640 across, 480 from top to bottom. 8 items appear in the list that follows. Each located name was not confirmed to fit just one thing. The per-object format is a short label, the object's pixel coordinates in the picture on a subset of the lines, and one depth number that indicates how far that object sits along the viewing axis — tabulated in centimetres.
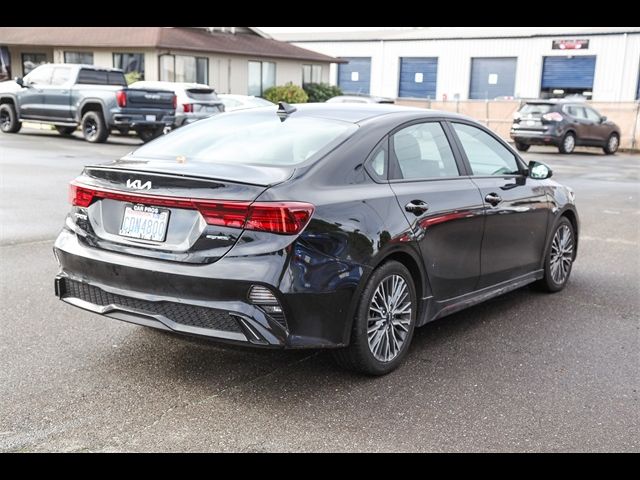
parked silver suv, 2158
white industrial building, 4250
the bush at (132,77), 2979
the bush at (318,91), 3638
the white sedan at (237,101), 2272
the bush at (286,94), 3366
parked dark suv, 2450
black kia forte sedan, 394
